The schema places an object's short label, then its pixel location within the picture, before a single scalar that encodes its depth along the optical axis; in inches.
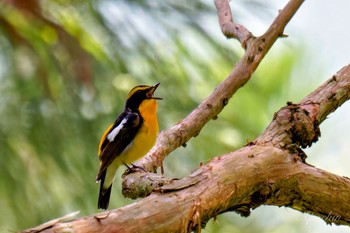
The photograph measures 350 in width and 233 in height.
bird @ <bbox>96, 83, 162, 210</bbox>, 203.6
